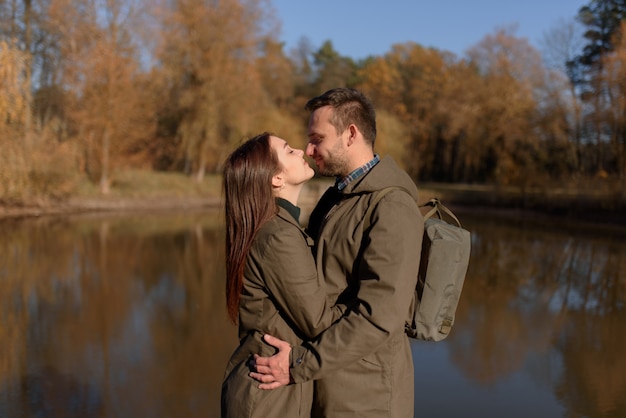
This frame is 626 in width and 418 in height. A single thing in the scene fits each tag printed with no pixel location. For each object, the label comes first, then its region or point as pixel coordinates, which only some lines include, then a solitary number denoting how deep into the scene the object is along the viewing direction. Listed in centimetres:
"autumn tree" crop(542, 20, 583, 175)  2822
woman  207
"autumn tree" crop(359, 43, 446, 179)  4091
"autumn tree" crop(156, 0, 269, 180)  2833
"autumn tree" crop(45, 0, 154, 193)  2398
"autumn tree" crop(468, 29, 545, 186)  2966
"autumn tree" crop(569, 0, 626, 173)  2561
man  203
